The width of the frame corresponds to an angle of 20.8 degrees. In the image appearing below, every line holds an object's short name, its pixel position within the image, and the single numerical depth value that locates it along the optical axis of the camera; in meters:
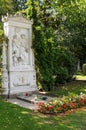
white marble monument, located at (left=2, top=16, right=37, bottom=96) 10.96
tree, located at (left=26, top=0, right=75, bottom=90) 12.63
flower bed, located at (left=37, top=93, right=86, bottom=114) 8.12
